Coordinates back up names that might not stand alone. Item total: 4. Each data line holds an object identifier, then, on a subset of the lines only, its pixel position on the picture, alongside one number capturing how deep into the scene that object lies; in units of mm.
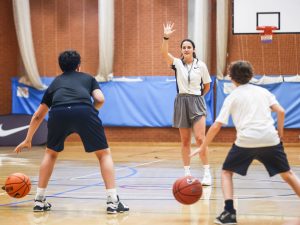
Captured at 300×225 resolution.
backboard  16641
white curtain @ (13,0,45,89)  18422
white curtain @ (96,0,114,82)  17953
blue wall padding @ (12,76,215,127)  17969
